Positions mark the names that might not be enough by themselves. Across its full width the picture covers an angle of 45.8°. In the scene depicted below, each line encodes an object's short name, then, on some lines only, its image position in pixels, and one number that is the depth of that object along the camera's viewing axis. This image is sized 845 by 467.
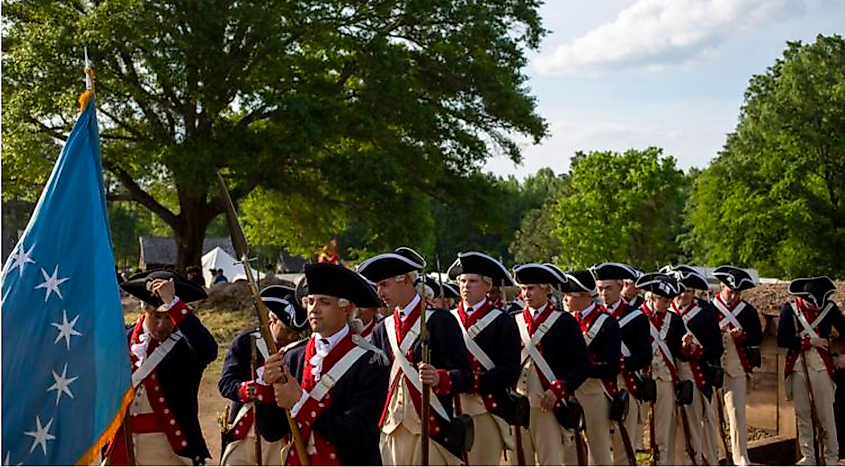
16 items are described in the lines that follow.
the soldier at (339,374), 4.71
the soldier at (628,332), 9.22
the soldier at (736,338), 11.02
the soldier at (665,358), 10.12
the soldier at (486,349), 7.04
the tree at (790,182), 41.91
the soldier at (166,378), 6.49
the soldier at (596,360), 8.73
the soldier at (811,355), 10.79
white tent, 43.19
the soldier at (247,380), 6.31
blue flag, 4.77
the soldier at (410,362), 6.23
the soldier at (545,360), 7.98
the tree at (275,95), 25.08
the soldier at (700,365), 10.33
